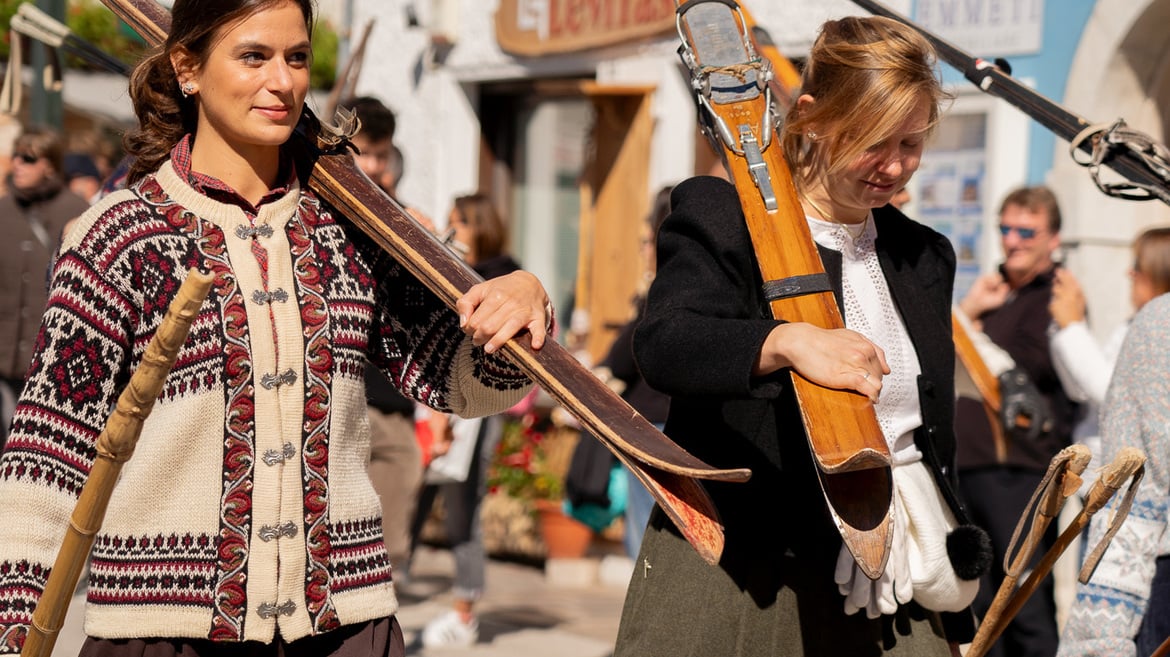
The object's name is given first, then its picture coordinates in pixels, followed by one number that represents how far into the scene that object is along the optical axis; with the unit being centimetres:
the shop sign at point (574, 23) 972
